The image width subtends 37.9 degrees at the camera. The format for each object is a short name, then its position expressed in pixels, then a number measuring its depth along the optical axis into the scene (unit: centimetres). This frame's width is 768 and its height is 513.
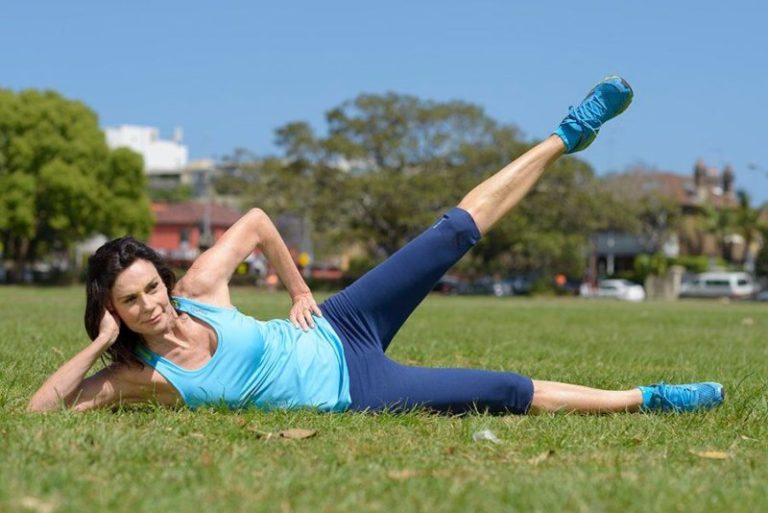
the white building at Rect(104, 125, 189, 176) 12344
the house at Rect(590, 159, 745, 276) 7438
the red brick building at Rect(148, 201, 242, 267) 8162
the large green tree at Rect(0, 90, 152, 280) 5281
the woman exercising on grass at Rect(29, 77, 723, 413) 482
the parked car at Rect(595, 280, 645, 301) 6141
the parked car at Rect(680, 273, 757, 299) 6219
